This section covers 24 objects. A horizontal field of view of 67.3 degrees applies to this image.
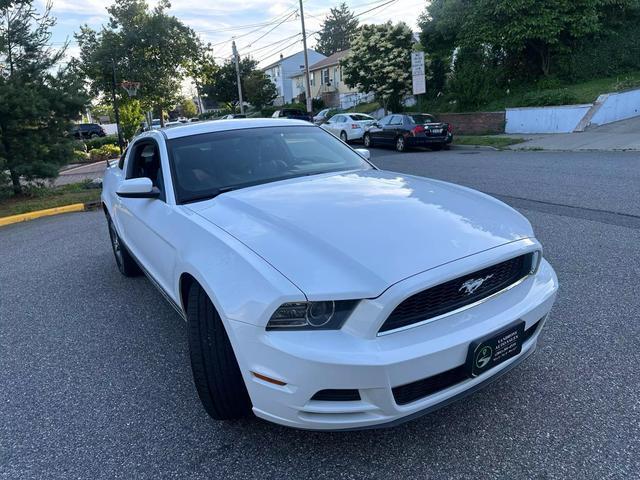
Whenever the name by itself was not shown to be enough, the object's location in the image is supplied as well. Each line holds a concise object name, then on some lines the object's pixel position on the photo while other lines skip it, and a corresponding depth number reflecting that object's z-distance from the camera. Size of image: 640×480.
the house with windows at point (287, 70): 64.25
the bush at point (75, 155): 11.79
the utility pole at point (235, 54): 45.36
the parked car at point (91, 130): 41.51
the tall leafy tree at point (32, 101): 10.40
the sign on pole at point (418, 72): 20.05
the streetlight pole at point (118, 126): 17.34
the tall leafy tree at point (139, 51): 31.08
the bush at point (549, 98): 18.85
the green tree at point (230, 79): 59.56
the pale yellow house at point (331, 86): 43.38
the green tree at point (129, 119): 25.55
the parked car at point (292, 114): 26.65
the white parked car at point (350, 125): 21.50
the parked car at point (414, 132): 17.28
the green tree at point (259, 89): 55.72
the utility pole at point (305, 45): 29.80
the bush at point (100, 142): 27.57
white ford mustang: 2.01
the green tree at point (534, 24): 20.28
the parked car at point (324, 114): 29.30
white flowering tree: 26.39
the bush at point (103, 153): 22.92
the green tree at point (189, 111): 85.95
